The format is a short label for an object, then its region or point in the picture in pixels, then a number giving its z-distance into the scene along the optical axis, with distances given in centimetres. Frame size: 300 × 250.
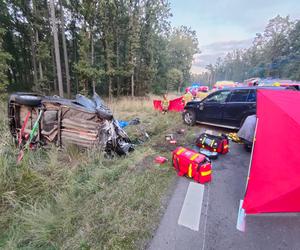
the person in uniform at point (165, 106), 968
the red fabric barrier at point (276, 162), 204
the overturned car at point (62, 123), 394
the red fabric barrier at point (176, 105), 959
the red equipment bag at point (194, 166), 315
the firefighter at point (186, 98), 962
